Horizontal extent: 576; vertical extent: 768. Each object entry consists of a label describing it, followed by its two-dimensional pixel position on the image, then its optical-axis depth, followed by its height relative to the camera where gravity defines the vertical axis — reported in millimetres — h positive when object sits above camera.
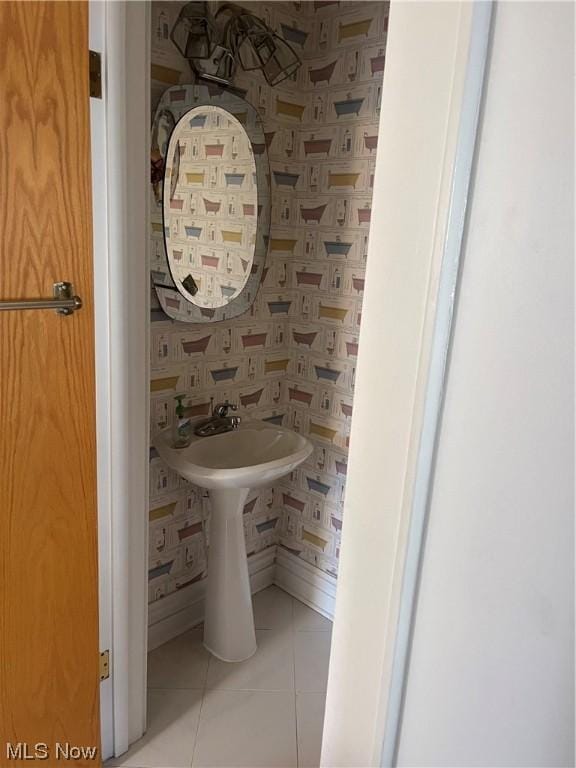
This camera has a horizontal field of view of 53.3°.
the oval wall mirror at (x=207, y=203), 1810 +103
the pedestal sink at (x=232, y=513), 1945 -939
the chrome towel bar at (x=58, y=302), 1211 -165
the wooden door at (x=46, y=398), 1156 -384
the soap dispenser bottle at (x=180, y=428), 1944 -648
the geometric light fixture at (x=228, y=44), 1753 +604
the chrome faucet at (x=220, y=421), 2045 -652
